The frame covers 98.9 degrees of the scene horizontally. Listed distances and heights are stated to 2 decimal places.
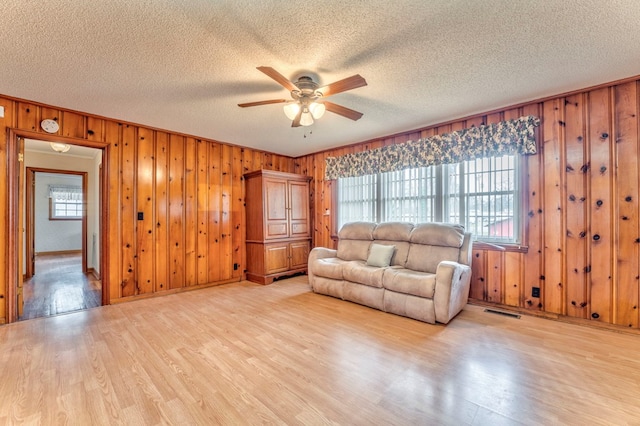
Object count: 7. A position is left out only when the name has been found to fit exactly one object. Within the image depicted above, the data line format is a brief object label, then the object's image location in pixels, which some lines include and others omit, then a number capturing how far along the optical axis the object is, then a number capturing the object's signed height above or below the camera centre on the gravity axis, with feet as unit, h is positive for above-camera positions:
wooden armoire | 16.16 -0.76
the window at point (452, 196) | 11.53 +0.78
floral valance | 10.83 +2.99
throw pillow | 12.47 -2.01
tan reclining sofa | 9.80 -2.43
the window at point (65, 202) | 26.40 +1.21
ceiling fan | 7.91 +3.48
